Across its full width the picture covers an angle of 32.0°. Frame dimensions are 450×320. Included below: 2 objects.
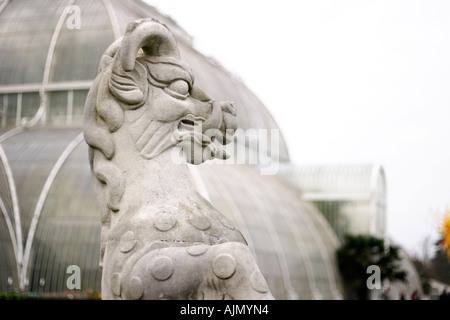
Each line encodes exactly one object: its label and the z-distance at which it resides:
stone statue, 5.04
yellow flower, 16.89
